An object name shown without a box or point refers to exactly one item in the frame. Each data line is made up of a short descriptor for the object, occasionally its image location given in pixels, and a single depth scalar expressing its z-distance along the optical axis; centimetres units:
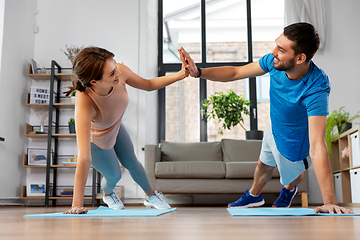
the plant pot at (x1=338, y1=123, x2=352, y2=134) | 425
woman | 159
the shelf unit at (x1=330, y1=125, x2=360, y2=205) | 392
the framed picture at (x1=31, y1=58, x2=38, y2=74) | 491
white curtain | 516
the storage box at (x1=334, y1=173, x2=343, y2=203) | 420
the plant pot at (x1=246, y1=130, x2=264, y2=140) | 475
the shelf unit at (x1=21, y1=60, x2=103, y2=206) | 457
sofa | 377
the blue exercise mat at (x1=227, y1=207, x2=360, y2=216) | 150
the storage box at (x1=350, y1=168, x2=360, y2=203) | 360
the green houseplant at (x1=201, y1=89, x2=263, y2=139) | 469
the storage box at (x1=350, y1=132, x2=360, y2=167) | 357
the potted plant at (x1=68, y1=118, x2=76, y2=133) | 476
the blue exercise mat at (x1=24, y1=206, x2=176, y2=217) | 151
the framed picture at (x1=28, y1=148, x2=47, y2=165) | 478
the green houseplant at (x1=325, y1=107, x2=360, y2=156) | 426
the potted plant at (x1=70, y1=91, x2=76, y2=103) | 485
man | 167
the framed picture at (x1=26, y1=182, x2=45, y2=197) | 466
